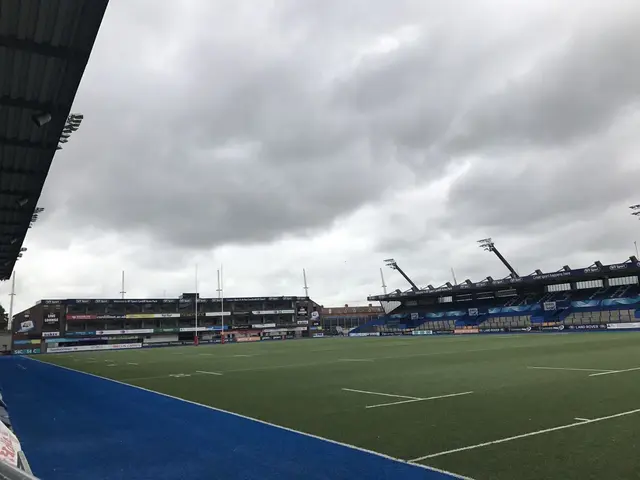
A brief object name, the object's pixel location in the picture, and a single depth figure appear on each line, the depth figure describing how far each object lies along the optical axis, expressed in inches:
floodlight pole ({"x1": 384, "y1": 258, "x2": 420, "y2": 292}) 4043.1
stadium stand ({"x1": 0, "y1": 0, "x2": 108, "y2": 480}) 294.8
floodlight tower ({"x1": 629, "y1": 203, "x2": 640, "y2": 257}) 2445.5
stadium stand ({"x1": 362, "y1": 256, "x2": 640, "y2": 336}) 2358.5
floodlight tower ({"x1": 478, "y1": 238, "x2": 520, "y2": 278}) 3373.5
